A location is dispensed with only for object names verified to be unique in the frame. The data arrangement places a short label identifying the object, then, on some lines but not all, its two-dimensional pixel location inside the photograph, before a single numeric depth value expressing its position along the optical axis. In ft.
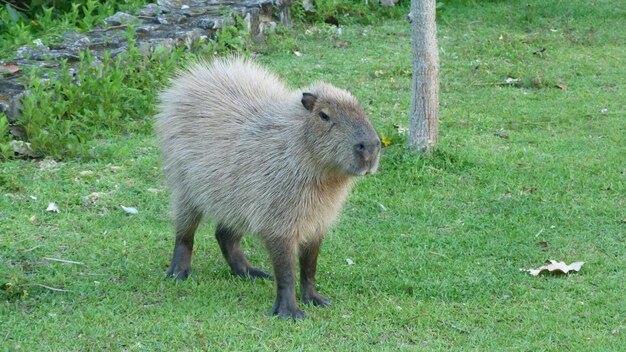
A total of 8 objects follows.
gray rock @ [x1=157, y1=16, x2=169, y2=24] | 61.41
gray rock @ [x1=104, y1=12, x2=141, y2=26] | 59.77
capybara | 30.01
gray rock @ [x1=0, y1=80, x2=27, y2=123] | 44.75
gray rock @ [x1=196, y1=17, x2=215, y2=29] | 61.86
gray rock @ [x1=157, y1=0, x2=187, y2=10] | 65.72
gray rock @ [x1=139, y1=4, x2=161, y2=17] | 63.05
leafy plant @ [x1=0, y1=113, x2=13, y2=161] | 42.35
